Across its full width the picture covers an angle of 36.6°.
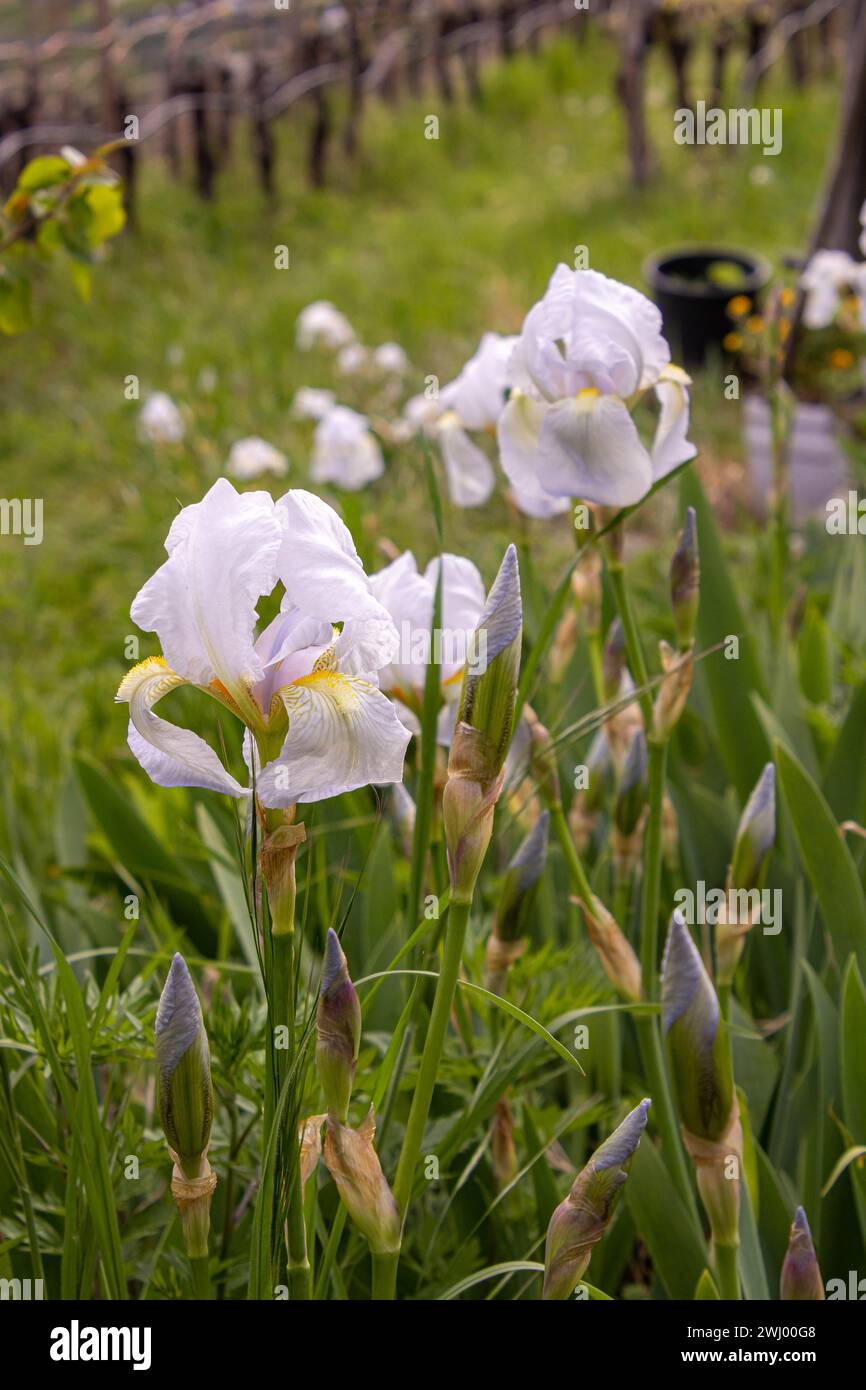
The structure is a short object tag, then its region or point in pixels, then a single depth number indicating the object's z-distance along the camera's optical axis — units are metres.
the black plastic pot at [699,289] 4.54
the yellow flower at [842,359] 3.06
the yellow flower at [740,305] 2.90
